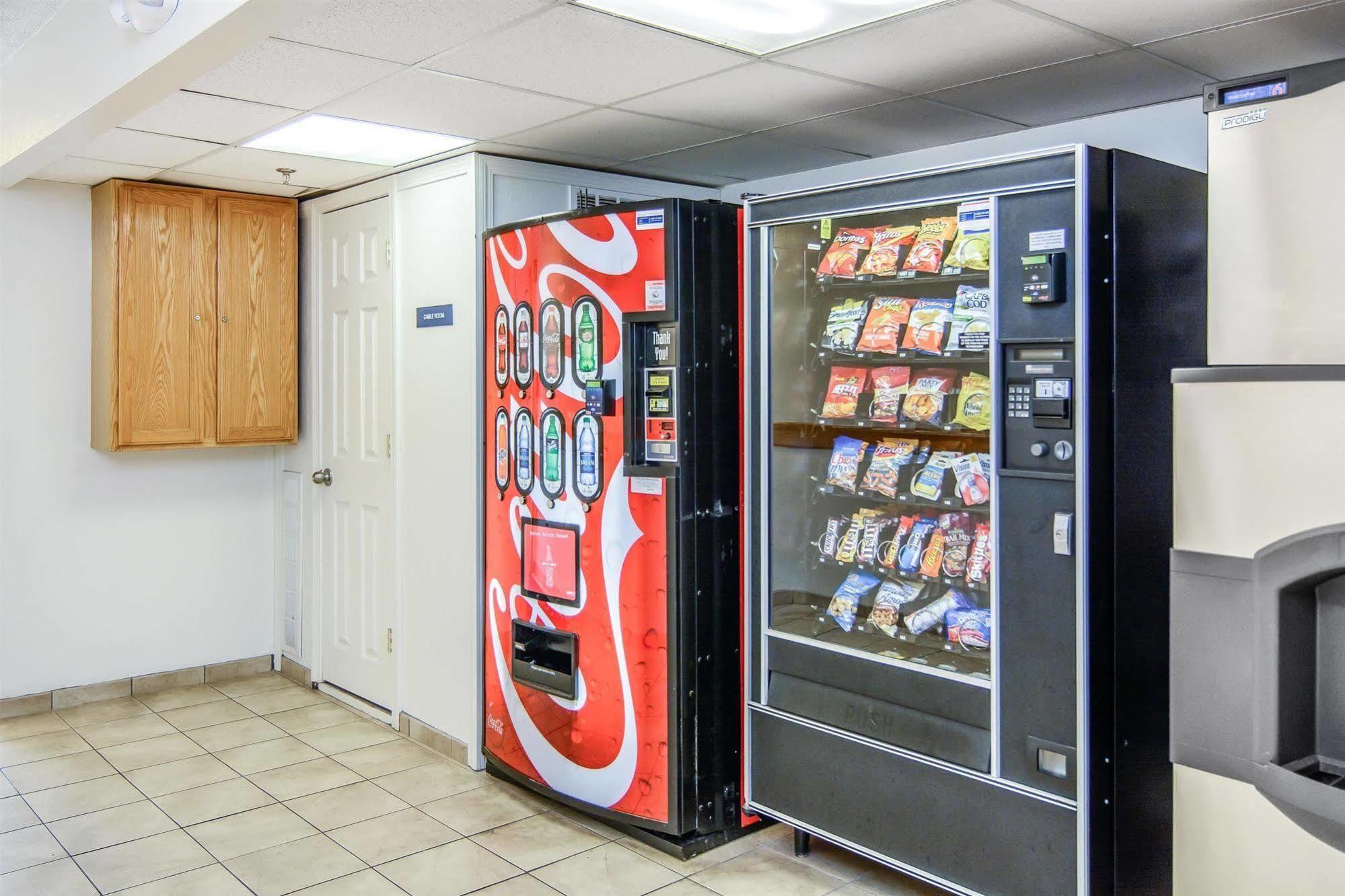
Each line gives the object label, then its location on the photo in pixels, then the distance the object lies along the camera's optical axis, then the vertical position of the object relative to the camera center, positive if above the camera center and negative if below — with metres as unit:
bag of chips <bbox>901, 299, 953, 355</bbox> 2.67 +0.27
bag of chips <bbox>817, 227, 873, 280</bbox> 2.85 +0.49
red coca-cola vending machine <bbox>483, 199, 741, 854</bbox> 3.16 -0.24
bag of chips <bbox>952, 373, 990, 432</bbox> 2.58 +0.07
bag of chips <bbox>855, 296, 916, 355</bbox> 2.78 +0.29
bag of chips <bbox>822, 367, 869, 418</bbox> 2.92 +0.12
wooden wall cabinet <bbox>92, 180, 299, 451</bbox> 4.48 +0.52
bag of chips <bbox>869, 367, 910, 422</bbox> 2.81 +0.11
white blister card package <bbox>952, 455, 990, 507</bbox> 2.61 -0.12
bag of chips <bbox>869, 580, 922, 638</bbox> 2.87 -0.47
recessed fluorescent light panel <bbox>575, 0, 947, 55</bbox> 2.44 +0.99
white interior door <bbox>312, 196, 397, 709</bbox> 4.45 -0.07
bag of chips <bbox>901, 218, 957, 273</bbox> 2.63 +0.47
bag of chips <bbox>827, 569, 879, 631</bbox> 2.98 -0.47
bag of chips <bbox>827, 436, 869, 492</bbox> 2.95 -0.08
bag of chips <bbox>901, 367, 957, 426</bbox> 2.71 +0.09
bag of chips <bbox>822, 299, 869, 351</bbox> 2.90 +0.30
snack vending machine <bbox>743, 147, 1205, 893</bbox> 2.39 -0.21
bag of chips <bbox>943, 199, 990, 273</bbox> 2.52 +0.47
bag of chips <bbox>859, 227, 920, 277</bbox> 2.74 +0.48
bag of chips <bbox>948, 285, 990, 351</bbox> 2.54 +0.27
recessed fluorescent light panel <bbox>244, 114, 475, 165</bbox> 3.56 +1.05
